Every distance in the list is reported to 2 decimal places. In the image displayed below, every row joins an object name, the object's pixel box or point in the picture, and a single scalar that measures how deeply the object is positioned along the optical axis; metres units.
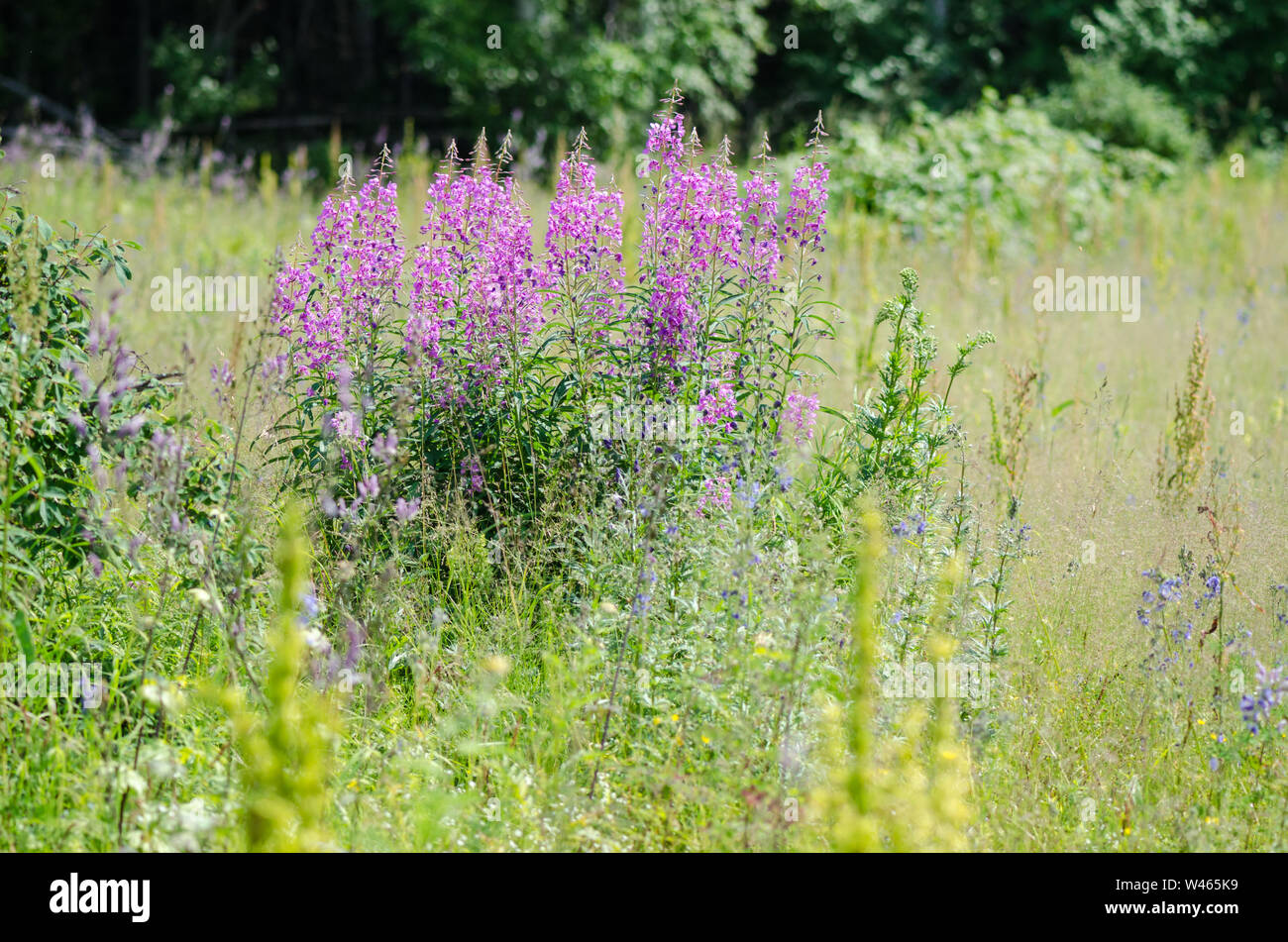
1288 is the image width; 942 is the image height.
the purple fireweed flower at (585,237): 7.62
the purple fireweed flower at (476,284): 7.62
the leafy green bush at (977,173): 20.55
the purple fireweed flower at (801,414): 7.63
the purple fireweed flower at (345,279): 7.78
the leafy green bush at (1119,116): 28.87
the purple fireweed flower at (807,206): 7.64
